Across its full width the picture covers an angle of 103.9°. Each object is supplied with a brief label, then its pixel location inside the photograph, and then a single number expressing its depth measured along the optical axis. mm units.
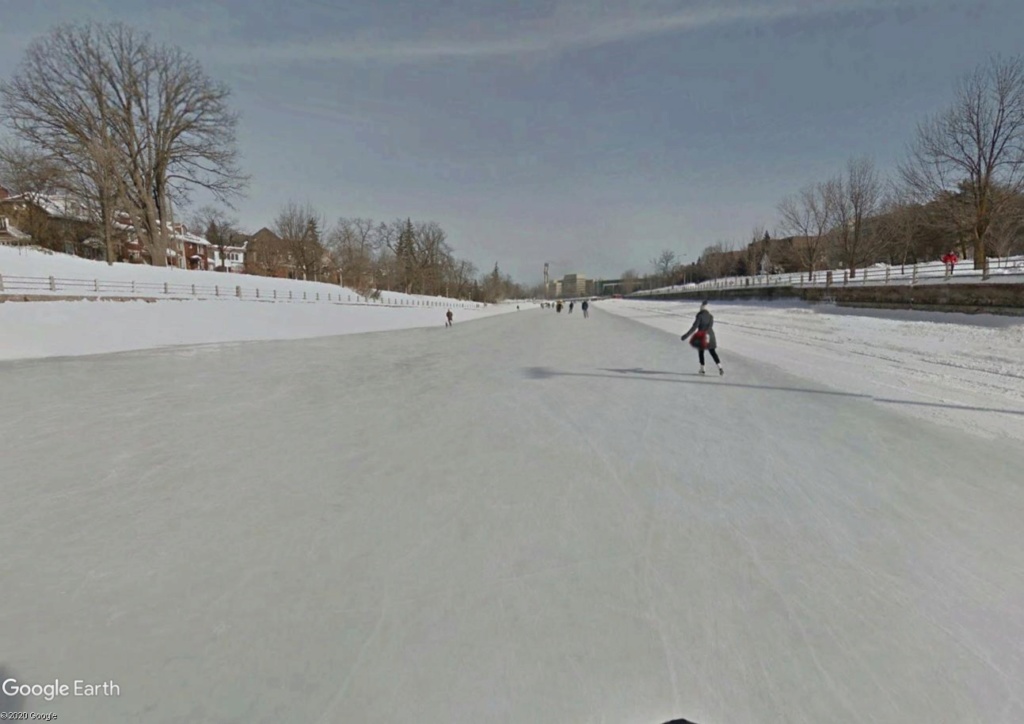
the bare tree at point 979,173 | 20484
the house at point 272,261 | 62531
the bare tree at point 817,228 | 36362
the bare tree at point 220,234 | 71312
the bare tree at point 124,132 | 27969
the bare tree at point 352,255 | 65562
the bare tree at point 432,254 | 86938
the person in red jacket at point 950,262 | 19628
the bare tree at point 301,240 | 62353
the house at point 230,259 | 73025
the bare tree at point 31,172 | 29234
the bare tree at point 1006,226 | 21234
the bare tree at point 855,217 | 33906
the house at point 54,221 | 35781
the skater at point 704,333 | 8125
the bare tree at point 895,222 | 32406
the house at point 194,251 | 62631
